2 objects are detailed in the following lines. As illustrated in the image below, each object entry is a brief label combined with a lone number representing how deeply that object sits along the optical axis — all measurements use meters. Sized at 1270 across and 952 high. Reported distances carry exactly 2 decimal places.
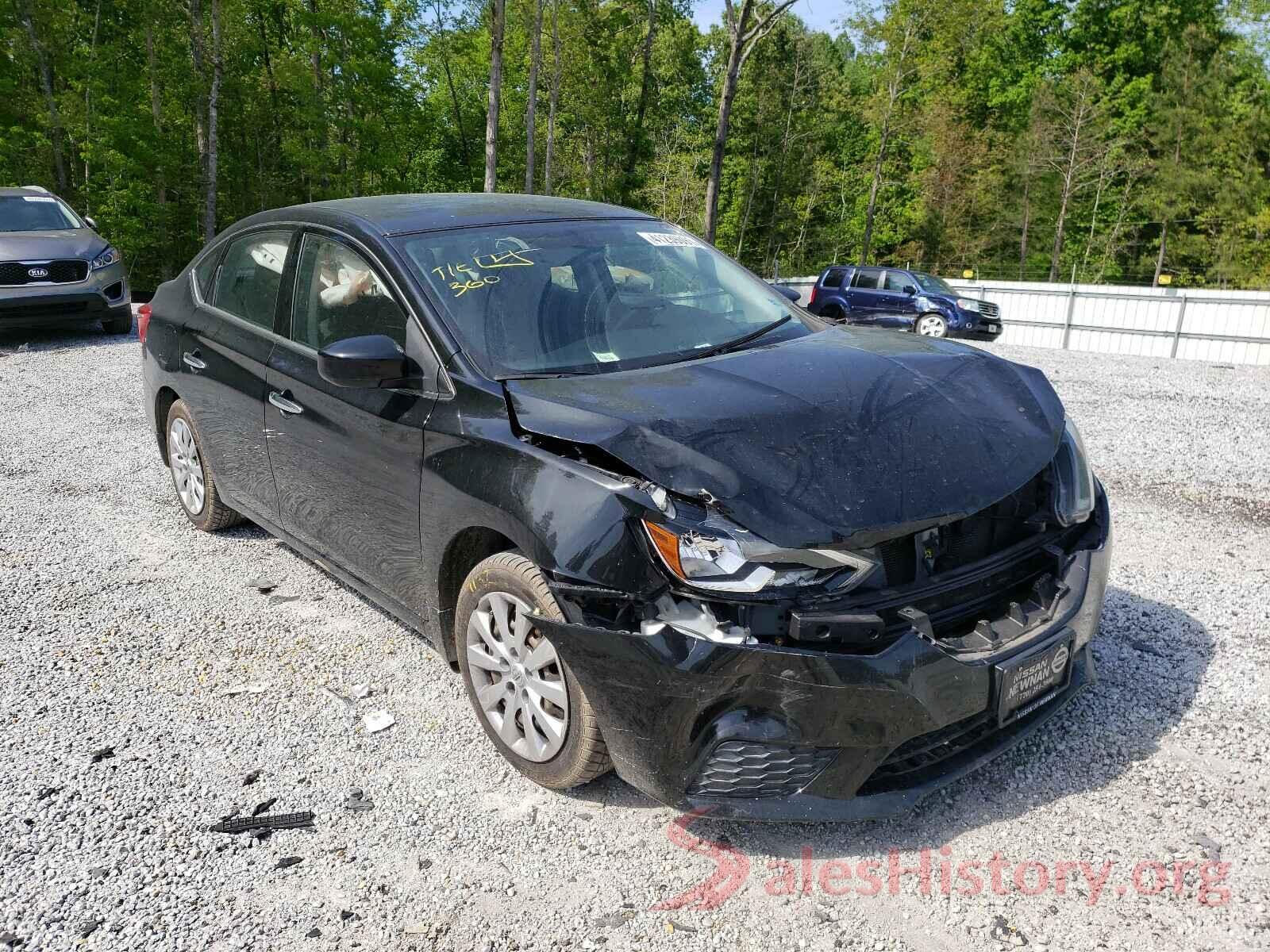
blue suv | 20.70
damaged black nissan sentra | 2.40
